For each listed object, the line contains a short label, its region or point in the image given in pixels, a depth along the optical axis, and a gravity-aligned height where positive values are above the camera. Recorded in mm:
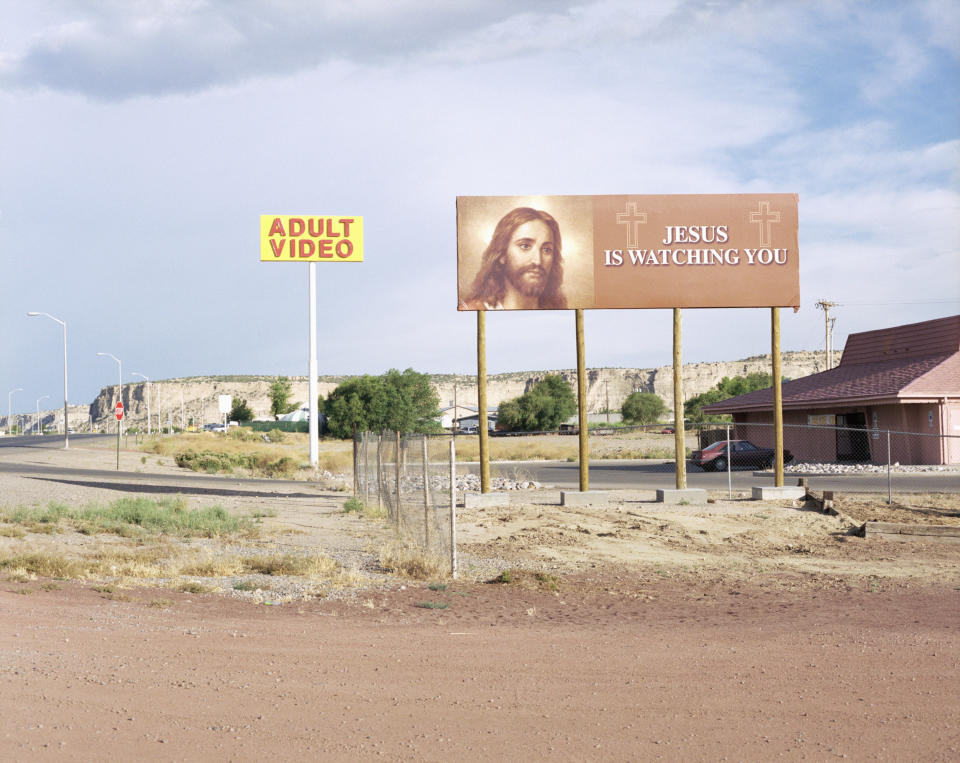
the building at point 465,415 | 134775 +1139
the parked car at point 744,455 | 37875 -1392
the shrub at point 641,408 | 123188 +1872
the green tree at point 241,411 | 148425 +2568
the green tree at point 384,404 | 96188 +2322
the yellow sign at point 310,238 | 41719 +8525
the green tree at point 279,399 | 147875 +4517
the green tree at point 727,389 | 106012 +4045
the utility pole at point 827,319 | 72375 +7825
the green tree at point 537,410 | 111000 +1601
